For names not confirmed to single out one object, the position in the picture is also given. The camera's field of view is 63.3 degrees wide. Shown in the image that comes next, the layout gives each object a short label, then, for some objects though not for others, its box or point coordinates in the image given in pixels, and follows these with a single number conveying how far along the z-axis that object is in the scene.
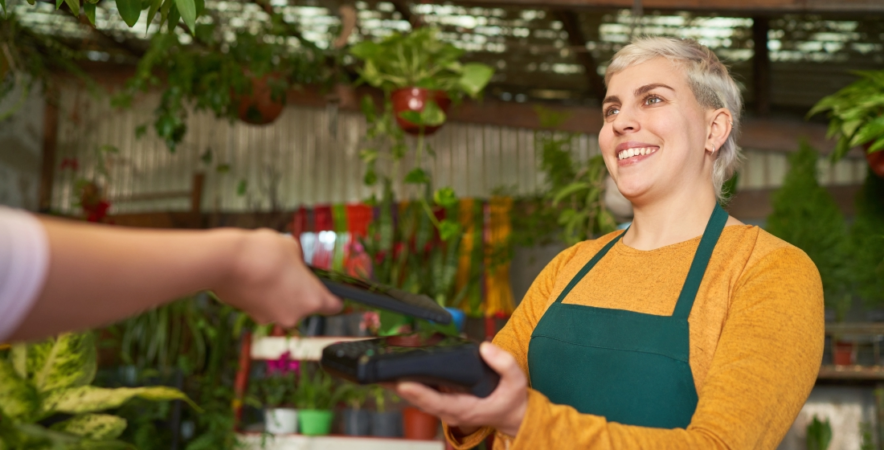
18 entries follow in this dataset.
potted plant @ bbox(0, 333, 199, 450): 1.84
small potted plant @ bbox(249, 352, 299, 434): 3.91
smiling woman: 0.92
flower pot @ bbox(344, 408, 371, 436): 3.87
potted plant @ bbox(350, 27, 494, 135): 3.37
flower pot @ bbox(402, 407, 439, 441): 3.75
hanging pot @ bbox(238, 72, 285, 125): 4.08
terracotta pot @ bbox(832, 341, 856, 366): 3.63
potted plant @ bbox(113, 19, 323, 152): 3.89
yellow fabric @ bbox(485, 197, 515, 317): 5.42
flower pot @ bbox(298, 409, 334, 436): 3.87
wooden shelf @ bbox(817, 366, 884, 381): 3.29
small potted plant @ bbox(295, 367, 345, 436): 3.88
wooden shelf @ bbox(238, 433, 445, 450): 3.66
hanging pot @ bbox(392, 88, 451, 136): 3.45
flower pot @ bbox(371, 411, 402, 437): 3.86
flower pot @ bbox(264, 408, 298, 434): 3.90
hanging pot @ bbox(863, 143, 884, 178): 2.53
